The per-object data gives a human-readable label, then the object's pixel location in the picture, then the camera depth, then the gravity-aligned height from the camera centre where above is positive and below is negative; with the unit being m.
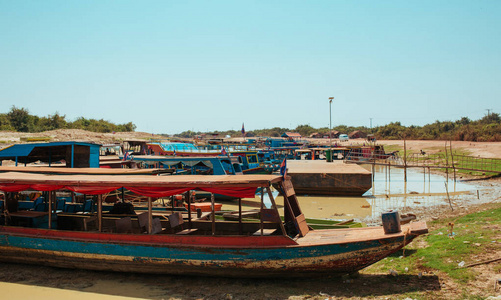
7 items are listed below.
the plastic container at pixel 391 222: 6.78 -1.50
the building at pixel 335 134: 80.68 +1.71
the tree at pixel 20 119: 46.28 +3.33
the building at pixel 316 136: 85.39 +1.39
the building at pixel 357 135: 76.50 +1.35
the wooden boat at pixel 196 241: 6.67 -1.98
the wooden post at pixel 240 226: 7.96 -1.87
